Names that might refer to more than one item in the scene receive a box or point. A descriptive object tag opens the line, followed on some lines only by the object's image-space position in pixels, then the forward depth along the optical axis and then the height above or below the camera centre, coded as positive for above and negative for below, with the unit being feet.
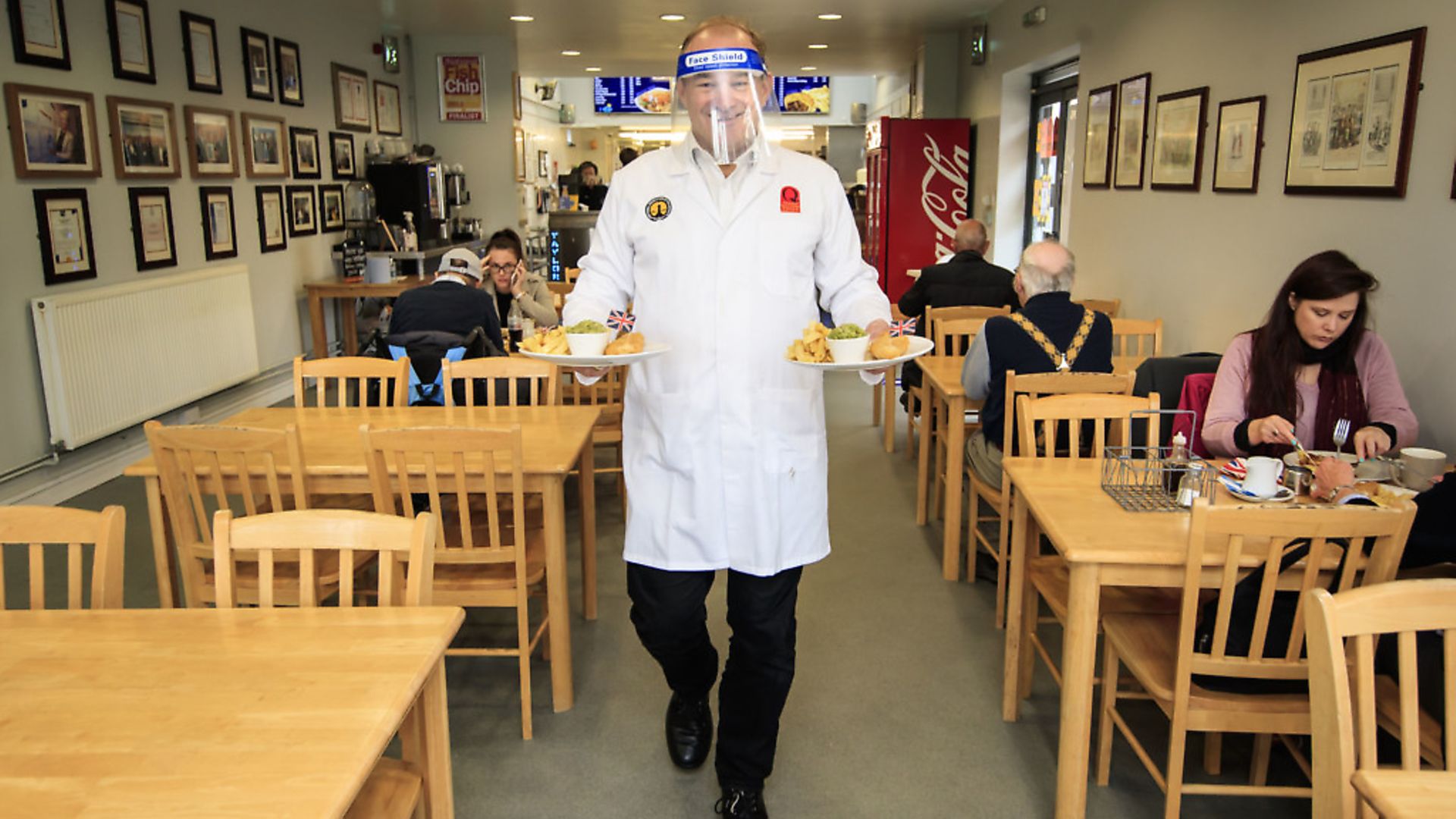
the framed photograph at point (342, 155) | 26.94 +1.62
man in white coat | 6.96 -0.87
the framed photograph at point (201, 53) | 20.01 +3.24
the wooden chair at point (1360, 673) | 4.44 -2.07
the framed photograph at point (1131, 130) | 18.08 +1.47
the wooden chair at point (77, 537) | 6.09 -1.90
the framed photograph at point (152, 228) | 18.30 -0.20
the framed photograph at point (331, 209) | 26.43 +0.19
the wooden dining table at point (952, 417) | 12.44 -2.56
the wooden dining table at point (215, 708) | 3.96 -2.18
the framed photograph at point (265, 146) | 22.43 +1.59
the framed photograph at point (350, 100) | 26.96 +3.12
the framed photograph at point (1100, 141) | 19.79 +1.40
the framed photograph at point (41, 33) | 15.24 +2.79
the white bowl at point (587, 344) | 6.72 -0.84
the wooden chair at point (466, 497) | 8.39 -2.39
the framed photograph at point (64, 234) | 15.96 -0.27
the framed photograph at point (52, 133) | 15.26 +1.32
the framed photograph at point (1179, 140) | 15.81 +1.15
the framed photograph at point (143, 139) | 17.67 +1.39
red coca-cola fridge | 30.60 +0.68
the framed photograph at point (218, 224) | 20.71 -0.15
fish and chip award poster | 32.17 +3.96
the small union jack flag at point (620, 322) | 7.18 -0.74
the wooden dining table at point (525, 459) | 9.15 -2.19
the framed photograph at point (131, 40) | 17.60 +3.08
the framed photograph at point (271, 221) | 22.98 -0.10
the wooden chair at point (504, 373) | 11.49 -1.78
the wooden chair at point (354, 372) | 11.54 -1.77
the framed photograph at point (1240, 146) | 13.93 +0.90
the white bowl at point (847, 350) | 6.41 -0.85
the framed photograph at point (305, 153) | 24.64 +1.53
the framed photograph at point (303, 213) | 24.66 +0.07
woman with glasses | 17.04 -1.13
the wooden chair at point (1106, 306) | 17.68 -1.62
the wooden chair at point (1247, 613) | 6.15 -2.58
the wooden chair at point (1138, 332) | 14.65 -1.70
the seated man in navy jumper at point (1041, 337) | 11.28 -1.37
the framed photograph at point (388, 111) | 29.84 +3.10
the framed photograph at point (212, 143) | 20.13 +1.49
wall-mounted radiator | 16.15 -2.33
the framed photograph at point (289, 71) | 23.82 +3.41
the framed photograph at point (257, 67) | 22.31 +3.28
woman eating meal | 9.05 -1.52
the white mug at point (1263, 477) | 7.71 -1.99
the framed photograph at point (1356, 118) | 10.75 +1.05
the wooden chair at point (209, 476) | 8.38 -2.19
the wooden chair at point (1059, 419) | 9.16 -1.92
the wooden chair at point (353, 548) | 5.80 -1.90
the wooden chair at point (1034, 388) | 10.07 -1.74
